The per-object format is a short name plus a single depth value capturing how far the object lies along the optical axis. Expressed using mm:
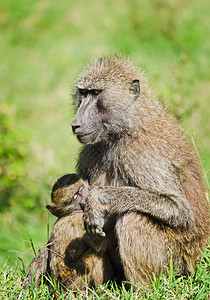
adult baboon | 8883
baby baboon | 9320
